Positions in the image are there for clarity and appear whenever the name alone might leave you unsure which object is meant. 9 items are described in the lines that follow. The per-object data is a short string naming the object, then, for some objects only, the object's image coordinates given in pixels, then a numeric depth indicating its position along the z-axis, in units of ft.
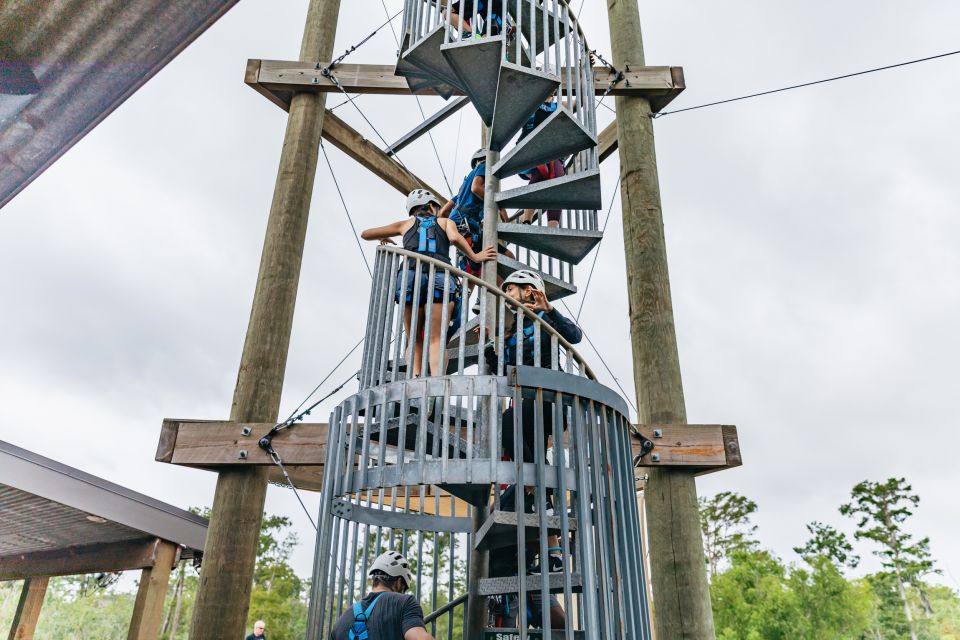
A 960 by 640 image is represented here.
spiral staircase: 9.62
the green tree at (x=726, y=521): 100.68
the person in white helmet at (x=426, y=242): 12.95
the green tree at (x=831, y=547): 96.68
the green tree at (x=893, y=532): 94.94
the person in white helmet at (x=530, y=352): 11.62
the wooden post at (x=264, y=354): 12.67
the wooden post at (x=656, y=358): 12.05
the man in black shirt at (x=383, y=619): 8.26
